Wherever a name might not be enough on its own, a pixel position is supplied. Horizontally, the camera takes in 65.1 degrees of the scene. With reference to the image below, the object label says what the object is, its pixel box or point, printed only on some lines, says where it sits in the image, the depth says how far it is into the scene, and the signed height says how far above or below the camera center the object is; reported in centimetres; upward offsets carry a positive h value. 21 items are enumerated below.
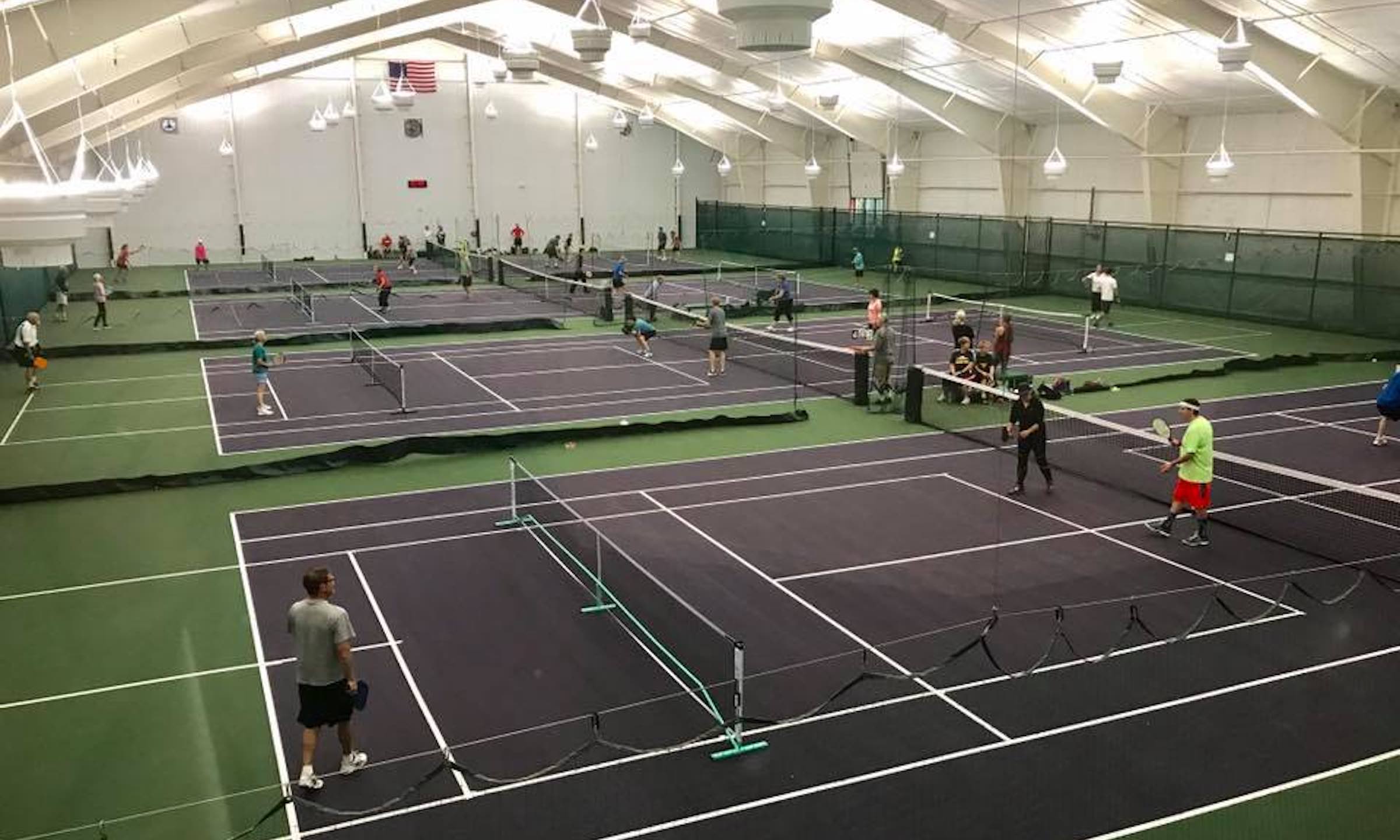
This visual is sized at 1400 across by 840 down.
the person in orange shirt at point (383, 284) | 3722 -196
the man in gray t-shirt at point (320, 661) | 820 -325
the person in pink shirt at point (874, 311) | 2588 -204
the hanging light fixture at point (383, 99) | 2906 +335
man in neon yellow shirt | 1350 -303
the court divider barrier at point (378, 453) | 1689 -381
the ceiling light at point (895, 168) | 3638 +182
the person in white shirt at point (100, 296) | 3347 -207
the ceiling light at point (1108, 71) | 2411 +330
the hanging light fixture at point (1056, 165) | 2881 +149
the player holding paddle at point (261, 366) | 2155 -272
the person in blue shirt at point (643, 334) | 2855 -282
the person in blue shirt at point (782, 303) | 3388 -240
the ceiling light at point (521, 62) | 1983 +293
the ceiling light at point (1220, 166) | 2591 +130
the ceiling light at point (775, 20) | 834 +154
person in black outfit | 1595 -300
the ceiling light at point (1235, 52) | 1936 +297
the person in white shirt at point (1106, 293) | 3130 -199
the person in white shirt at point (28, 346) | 2439 -260
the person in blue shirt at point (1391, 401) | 1552 -253
